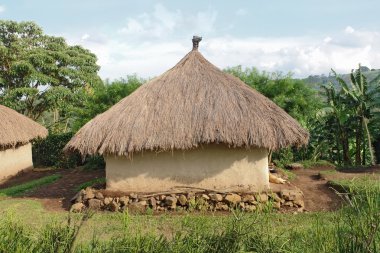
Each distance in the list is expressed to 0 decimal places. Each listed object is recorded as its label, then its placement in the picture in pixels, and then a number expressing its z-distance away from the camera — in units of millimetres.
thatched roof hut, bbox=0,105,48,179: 14289
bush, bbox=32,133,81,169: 17375
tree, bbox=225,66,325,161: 15648
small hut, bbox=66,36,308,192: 9195
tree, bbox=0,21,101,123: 19375
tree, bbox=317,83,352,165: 14370
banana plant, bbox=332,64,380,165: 14105
